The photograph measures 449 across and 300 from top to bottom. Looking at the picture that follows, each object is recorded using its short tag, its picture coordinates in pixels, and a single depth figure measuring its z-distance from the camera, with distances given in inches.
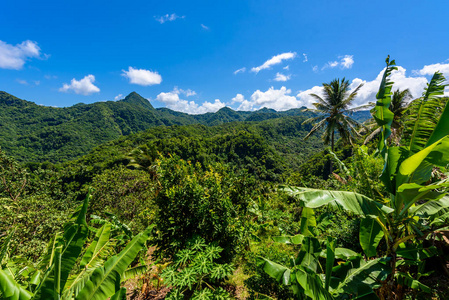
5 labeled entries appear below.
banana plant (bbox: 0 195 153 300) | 65.6
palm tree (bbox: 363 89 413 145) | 624.7
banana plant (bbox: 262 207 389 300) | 81.3
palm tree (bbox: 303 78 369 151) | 622.5
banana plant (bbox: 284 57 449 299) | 93.2
